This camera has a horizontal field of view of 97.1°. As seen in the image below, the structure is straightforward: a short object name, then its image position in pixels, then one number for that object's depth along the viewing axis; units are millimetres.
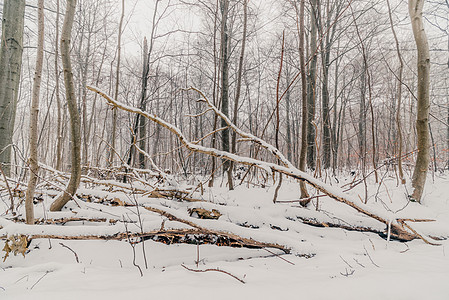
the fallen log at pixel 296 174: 1665
